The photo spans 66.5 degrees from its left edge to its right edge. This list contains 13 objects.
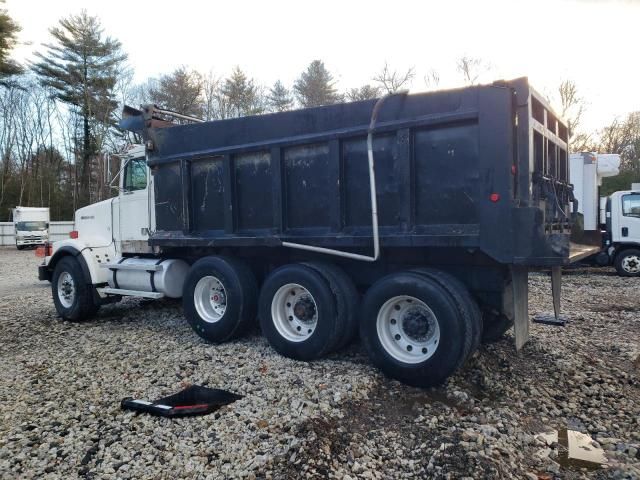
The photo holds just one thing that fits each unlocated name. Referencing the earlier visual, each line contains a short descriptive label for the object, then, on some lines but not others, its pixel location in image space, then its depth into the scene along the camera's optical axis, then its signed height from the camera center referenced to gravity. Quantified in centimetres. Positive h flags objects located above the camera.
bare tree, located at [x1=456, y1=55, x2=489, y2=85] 2953 +998
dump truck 433 +13
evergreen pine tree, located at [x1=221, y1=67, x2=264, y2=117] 3328 +962
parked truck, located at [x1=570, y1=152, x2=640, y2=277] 1217 +40
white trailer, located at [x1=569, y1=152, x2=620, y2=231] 1190 +124
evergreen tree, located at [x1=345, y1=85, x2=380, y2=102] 2980 +876
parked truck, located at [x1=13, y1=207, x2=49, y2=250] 3105 +86
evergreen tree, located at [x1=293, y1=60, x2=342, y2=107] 3306 +1018
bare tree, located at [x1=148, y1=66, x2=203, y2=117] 3128 +954
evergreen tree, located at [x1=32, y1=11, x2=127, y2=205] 3428 +1199
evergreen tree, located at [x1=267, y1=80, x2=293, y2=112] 3375 +961
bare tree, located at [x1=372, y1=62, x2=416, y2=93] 2899 +927
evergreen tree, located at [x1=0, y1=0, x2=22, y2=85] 2858 +1242
